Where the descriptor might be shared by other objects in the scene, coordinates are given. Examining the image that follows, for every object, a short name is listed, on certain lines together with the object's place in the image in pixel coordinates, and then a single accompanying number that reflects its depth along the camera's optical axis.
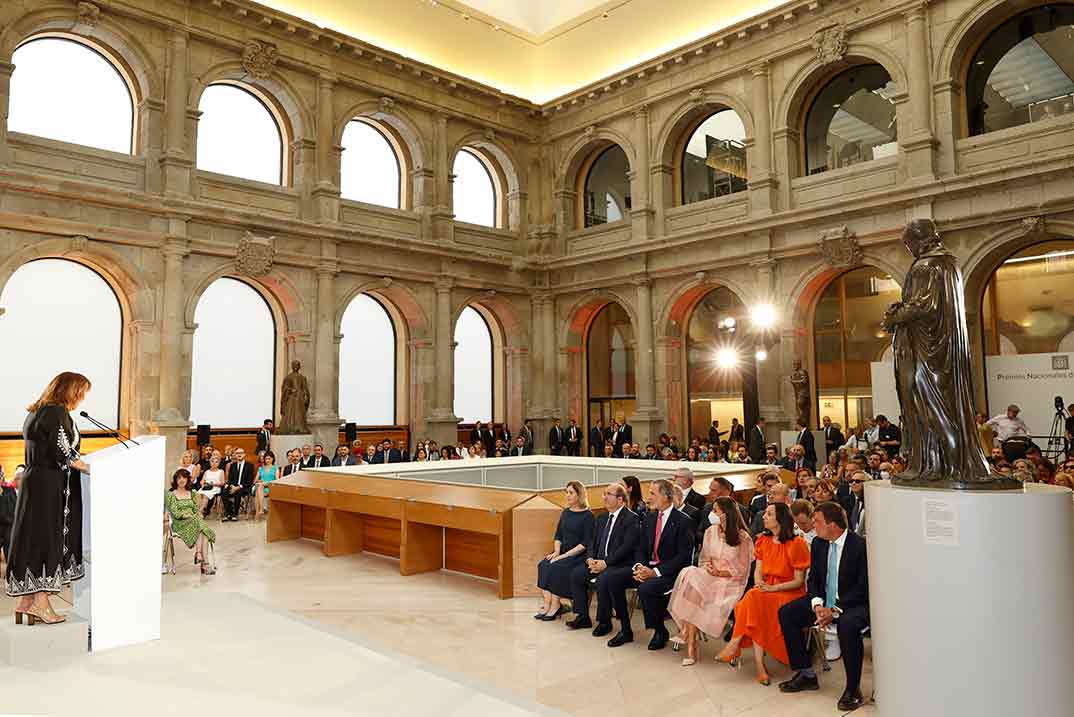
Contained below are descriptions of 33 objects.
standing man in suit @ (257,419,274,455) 16.12
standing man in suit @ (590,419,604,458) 19.92
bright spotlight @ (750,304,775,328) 16.77
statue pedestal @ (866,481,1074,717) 3.68
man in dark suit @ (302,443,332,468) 14.19
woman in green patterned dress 8.45
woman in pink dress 5.41
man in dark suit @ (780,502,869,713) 4.71
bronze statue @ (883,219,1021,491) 4.23
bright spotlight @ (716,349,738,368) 18.83
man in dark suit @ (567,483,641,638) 6.08
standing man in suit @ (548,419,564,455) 20.45
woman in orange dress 5.08
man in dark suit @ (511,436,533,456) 20.12
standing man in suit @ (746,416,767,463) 16.02
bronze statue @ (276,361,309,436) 16.23
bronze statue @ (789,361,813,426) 16.14
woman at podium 4.82
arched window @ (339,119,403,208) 19.33
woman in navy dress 6.58
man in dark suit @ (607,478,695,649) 5.84
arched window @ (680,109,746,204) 18.53
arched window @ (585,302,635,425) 21.36
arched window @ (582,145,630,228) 20.97
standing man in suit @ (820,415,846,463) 15.27
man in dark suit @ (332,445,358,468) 14.03
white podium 4.89
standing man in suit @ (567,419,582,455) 20.52
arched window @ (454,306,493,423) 21.61
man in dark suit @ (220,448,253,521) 13.15
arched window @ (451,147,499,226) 21.48
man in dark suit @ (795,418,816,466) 14.81
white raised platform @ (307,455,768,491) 10.38
